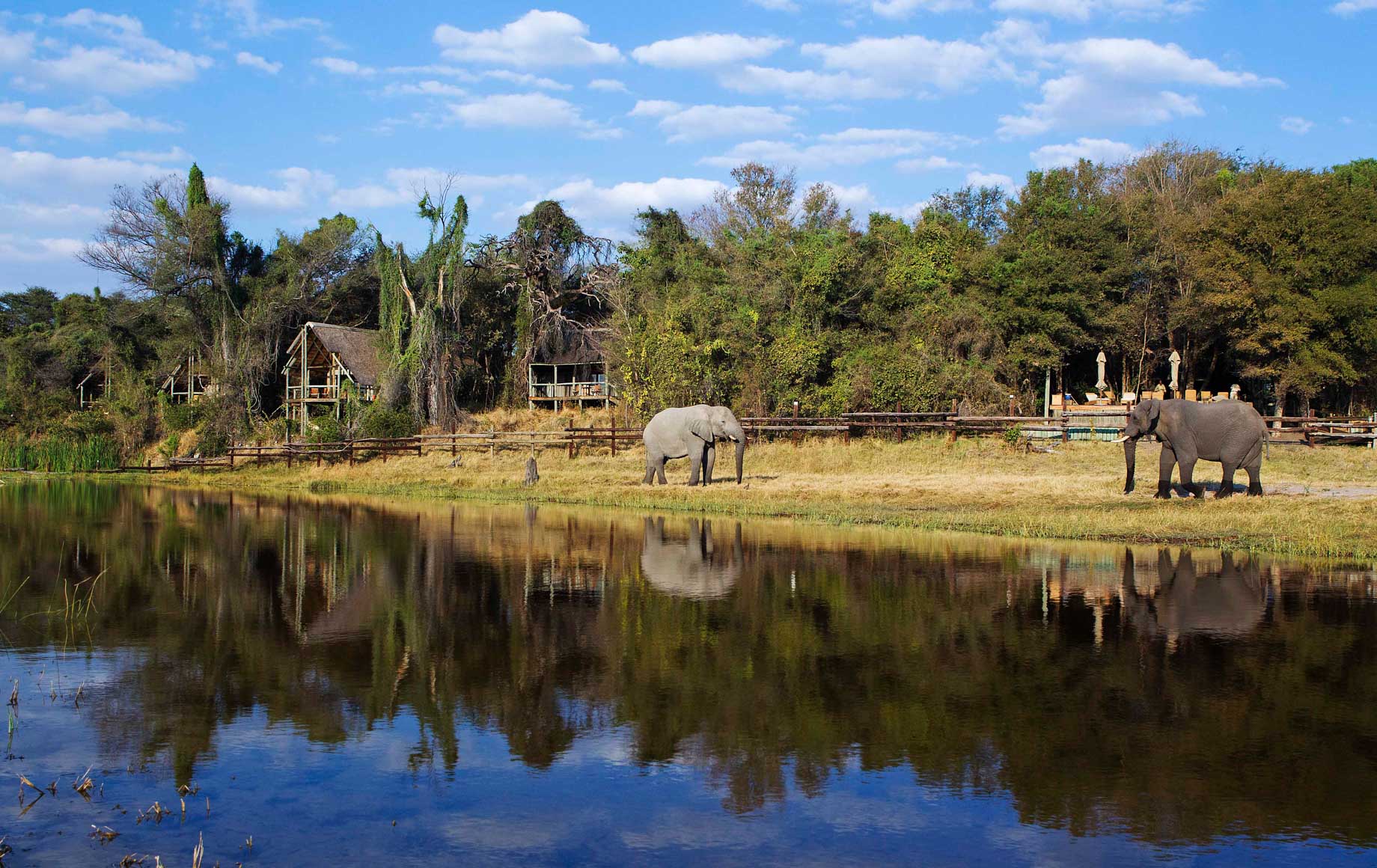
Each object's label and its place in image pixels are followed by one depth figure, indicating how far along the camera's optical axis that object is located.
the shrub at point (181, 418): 51.00
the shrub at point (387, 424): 43.34
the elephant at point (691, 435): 27.55
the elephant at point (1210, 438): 21.33
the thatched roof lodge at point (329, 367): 48.44
